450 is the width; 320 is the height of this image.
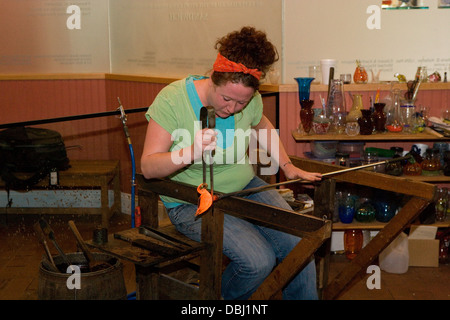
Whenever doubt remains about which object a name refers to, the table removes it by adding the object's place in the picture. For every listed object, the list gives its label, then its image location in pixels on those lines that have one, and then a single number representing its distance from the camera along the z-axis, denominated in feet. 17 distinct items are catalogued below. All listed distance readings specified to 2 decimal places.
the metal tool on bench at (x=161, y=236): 7.83
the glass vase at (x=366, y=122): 12.67
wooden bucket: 8.01
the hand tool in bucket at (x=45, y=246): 8.31
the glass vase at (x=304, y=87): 13.24
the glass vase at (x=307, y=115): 12.87
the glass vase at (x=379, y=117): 12.78
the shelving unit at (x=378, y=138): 12.48
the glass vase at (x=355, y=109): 13.03
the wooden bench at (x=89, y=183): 13.35
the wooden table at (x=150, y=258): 7.51
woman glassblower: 7.43
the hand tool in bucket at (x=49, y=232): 8.44
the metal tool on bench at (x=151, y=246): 7.48
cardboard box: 13.02
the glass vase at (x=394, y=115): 12.86
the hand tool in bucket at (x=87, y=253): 8.17
